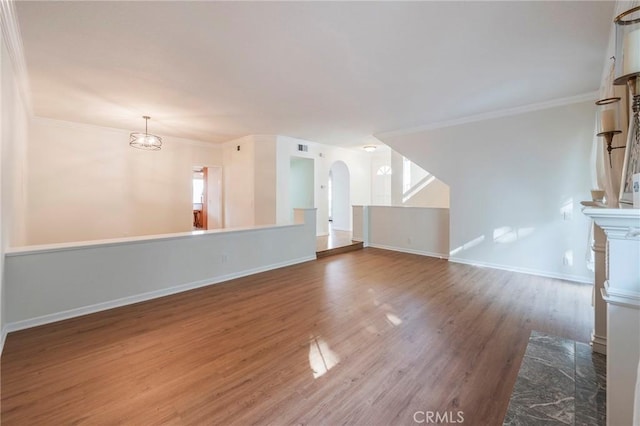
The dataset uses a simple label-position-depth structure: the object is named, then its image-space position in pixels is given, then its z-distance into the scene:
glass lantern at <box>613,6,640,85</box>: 1.31
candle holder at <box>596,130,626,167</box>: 2.10
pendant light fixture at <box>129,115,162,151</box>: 5.06
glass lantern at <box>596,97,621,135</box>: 2.09
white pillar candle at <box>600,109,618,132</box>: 2.11
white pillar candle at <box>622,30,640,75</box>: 1.31
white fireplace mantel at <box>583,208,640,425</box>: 1.21
